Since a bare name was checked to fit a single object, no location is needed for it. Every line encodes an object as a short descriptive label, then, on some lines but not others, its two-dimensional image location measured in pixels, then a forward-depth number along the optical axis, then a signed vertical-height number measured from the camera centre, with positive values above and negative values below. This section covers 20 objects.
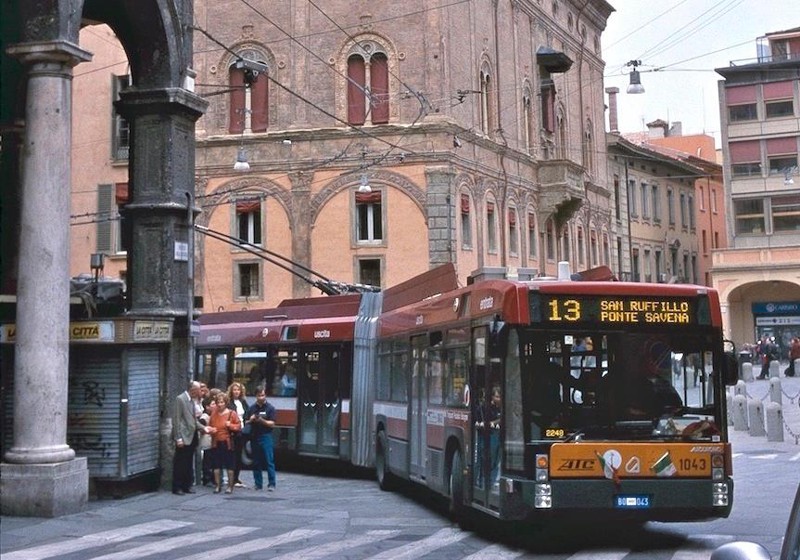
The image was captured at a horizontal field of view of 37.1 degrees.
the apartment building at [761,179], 61.34 +11.15
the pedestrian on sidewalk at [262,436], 17.84 -0.50
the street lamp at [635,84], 32.84 +8.64
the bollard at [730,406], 28.92 -0.27
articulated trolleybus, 11.93 -0.04
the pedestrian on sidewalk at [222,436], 17.64 -0.47
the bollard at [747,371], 44.41 +0.88
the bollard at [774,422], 24.52 -0.57
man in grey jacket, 17.02 -0.47
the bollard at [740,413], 27.97 -0.43
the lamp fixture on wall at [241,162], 34.34 +7.05
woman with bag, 18.12 -0.08
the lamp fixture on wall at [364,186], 37.53 +6.82
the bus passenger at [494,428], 12.41 -0.30
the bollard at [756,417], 26.38 -0.50
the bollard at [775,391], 28.23 +0.07
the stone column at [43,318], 13.96 +1.07
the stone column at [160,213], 17.92 +2.90
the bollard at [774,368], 42.00 +0.91
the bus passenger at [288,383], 22.30 +0.37
